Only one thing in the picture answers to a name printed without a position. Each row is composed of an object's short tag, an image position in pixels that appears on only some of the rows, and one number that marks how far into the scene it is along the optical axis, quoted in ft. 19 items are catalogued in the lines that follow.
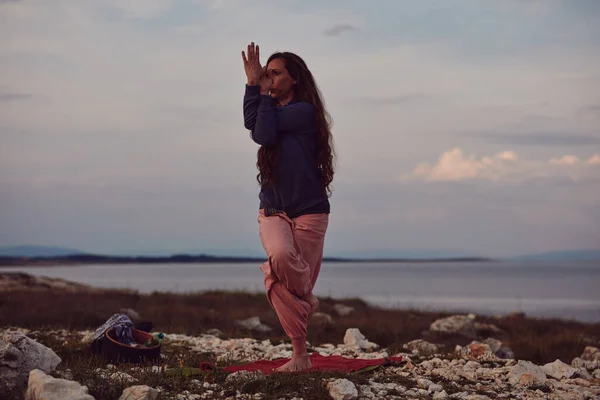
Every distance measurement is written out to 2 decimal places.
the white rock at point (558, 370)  28.16
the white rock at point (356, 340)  37.81
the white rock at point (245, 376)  22.33
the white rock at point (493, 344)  40.53
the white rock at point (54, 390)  18.53
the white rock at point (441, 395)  22.06
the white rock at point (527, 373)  25.91
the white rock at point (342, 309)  75.59
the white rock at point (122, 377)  21.47
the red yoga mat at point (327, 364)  25.94
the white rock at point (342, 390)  20.59
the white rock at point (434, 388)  23.18
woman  24.04
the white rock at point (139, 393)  19.11
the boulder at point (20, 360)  21.25
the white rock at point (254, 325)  50.62
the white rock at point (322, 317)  62.19
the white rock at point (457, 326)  55.77
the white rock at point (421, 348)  35.54
